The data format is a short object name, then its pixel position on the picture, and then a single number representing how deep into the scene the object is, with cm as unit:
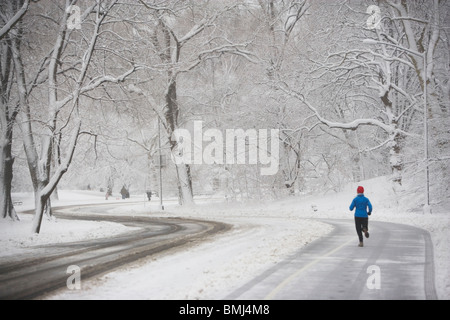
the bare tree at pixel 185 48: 3241
